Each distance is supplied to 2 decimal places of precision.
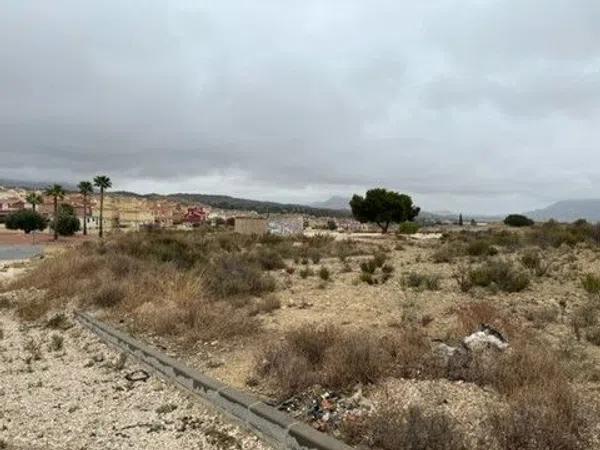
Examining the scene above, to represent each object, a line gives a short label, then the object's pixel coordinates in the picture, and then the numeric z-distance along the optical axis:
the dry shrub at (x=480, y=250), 24.71
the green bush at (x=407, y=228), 69.31
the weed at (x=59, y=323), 13.98
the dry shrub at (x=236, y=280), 15.61
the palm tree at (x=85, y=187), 112.69
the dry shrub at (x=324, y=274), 19.14
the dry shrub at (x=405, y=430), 5.12
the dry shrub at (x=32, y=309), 15.58
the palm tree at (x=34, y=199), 127.12
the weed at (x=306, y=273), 20.05
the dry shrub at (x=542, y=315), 10.67
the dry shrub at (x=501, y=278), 14.84
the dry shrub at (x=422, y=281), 15.56
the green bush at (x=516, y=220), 85.44
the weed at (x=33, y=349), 10.92
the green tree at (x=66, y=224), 99.19
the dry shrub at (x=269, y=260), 23.46
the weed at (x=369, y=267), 20.17
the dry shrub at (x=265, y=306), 13.14
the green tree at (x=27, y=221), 111.00
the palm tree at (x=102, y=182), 106.69
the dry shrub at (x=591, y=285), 14.07
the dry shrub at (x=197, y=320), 10.94
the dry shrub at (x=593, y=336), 9.25
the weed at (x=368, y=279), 17.50
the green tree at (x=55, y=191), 103.44
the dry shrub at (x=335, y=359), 7.17
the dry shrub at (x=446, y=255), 23.42
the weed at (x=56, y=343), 11.68
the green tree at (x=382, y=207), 81.94
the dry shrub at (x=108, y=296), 15.25
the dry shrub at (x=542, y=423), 4.98
